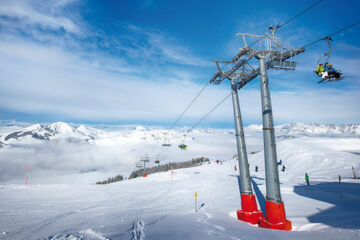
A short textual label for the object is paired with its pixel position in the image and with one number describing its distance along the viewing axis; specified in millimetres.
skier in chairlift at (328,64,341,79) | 7267
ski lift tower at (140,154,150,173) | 62106
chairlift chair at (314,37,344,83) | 7098
